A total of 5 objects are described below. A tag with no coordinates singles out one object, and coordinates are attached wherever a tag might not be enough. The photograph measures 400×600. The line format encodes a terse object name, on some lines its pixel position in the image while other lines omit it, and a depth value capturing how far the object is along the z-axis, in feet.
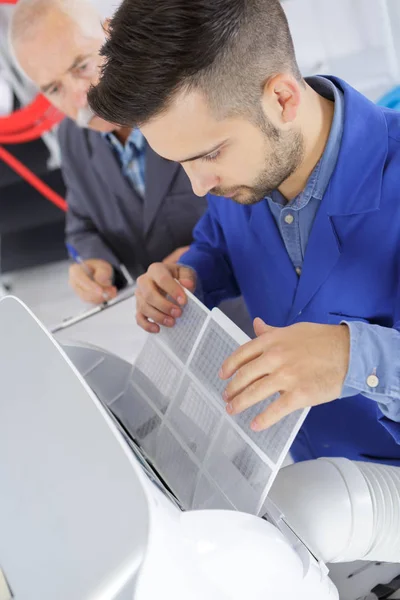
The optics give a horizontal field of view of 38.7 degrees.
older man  4.50
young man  2.03
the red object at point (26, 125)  5.24
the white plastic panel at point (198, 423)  2.01
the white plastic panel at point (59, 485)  1.41
